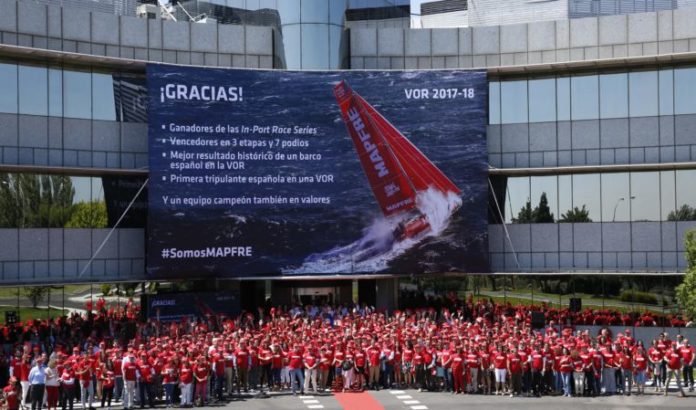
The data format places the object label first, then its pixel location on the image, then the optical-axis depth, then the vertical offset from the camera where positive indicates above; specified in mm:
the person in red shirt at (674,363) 28312 -3801
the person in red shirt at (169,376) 27078 -3899
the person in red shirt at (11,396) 23266 -3830
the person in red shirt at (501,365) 28625 -3856
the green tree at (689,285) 32950 -1747
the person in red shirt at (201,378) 27328 -3996
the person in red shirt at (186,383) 27062 -4104
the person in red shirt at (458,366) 28906 -3921
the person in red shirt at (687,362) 28344 -3777
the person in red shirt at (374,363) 29531 -3900
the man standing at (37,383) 25953 -3922
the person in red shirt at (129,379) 26859 -3980
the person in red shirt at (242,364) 29031 -3847
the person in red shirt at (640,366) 28516 -3897
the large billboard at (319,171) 36750 +2597
